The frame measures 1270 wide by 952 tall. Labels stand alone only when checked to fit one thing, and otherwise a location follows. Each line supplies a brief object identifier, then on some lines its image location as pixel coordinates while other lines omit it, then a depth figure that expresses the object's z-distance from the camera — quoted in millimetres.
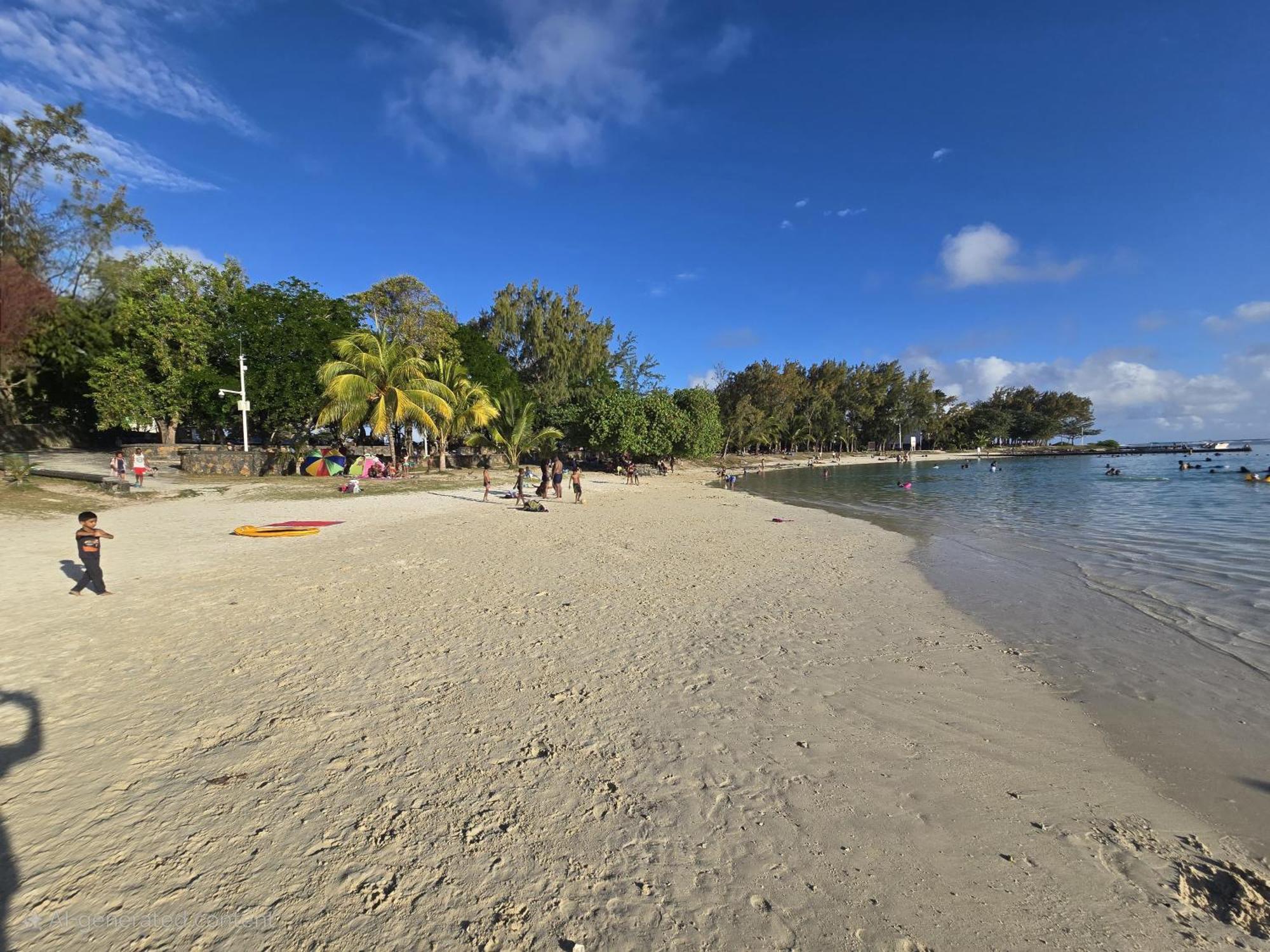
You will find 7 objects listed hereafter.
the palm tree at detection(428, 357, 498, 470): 31766
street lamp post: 24875
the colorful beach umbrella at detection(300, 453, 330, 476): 26016
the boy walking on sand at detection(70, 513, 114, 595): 6883
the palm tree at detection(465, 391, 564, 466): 36906
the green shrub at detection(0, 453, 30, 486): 15219
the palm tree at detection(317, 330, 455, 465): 26078
